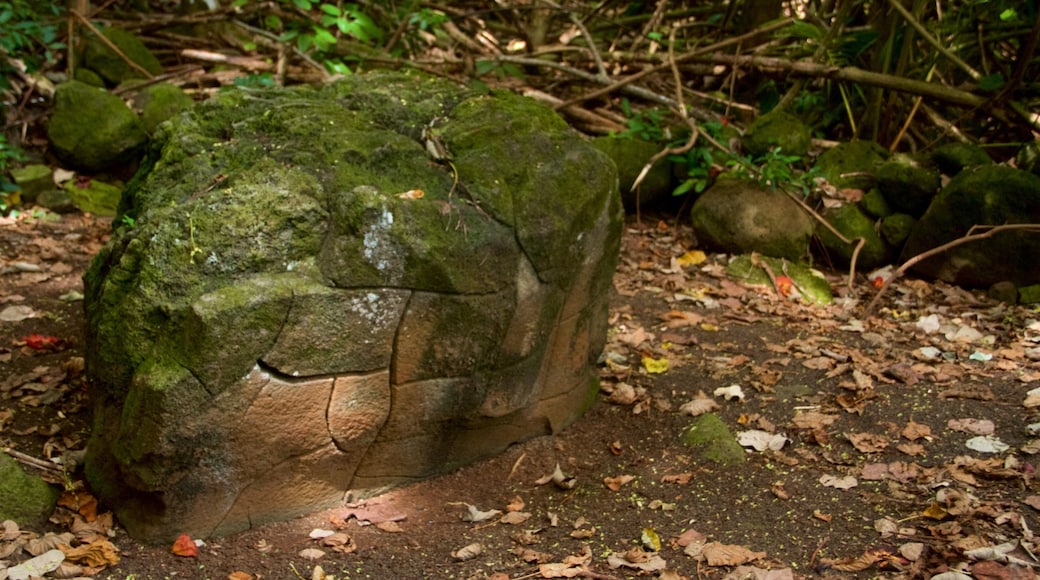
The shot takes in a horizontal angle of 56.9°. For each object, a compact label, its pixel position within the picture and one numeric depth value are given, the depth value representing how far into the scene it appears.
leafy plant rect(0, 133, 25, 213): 5.62
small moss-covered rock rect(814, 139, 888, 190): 6.30
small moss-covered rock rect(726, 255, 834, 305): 5.66
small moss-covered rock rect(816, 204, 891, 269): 6.00
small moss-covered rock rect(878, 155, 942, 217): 5.94
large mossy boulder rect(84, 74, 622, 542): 2.96
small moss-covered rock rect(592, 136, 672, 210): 6.38
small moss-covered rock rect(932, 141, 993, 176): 6.02
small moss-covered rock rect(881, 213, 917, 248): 5.95
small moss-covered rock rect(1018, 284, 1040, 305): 5.34
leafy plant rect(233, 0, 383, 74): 5.47
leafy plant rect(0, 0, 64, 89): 5.86
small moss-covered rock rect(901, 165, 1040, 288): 5.41
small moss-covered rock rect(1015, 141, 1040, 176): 5.84
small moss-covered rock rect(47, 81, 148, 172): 6.11
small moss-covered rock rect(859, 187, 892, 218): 6.10
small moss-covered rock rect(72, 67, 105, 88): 7.01
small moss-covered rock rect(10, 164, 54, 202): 5.87
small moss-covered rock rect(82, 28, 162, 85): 7.12
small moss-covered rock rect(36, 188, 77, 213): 5.88
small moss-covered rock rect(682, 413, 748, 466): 3.77
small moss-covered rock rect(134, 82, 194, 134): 6.37
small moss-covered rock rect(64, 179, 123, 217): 5.98
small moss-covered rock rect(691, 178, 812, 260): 5.91
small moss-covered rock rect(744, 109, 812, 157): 6.30
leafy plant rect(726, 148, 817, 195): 5.86
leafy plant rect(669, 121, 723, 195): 6.16
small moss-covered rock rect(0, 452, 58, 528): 3.04
